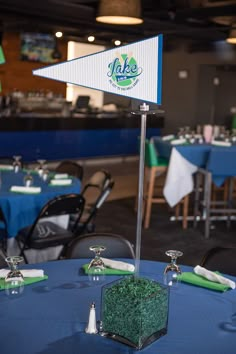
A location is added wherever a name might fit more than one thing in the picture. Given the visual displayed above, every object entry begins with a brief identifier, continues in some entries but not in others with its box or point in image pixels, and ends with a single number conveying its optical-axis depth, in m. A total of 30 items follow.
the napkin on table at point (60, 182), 4.85
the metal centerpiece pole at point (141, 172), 1.97
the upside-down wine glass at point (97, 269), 2.37
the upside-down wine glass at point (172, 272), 2.31
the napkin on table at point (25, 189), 4.46
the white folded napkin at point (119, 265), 2.60
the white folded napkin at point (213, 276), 2.45
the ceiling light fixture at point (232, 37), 7.85
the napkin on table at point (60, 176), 5.12
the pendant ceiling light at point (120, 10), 5.65
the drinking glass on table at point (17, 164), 5.45
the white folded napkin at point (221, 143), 6.92
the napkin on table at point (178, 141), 6.85
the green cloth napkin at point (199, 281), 2.43
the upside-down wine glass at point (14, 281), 2.26
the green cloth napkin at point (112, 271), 2.58
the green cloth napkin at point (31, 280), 2.37
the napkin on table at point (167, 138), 7.22
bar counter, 9.95
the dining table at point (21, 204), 4.29
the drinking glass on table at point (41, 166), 5.29
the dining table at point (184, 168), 6.56
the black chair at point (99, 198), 4.86
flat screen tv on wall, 13.57
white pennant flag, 1.90
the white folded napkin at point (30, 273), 2.45
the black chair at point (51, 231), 4.16
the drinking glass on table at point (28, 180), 4.70
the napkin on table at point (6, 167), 5.53
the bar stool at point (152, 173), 6.60
